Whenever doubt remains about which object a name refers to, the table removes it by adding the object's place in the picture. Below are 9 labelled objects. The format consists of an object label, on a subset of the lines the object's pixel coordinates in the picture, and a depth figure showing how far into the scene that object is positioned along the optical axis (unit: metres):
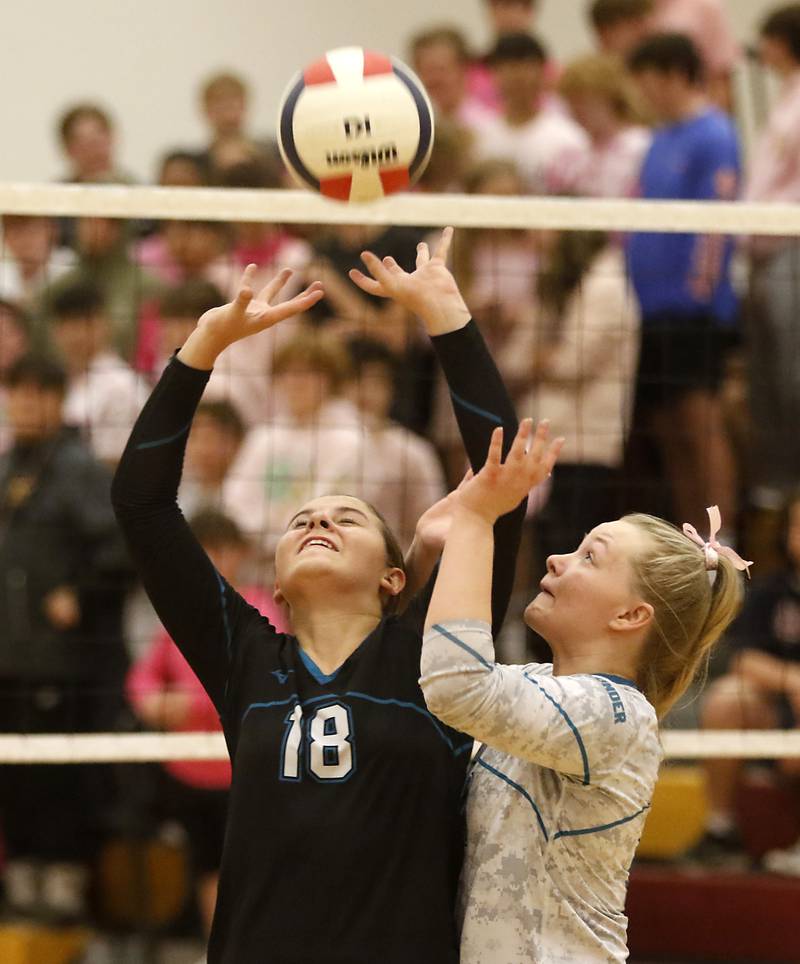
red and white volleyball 6.64
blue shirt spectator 12.04
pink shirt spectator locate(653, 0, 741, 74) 14.87
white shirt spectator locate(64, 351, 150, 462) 12.20
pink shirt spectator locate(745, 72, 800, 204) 12.54
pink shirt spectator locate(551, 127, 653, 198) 13.05
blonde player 5.18
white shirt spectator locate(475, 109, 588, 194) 13.19
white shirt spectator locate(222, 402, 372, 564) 11.43
